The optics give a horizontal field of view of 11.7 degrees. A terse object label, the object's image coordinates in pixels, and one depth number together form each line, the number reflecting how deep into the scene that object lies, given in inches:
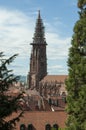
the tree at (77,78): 999.6
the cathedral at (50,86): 7736.2
